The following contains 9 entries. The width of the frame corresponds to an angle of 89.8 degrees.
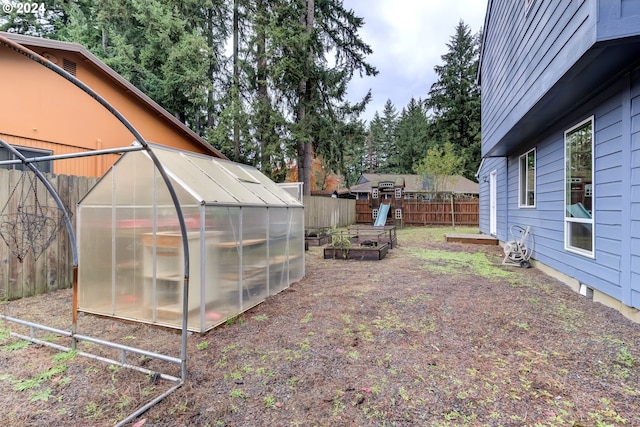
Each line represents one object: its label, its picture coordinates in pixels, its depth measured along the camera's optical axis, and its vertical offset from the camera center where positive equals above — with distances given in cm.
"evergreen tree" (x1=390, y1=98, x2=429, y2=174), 3462 +834
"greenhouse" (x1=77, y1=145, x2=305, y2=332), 344 -36
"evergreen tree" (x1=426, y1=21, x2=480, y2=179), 2944 +1076
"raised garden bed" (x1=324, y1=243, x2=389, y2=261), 791 -101
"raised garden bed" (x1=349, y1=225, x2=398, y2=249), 982 -82
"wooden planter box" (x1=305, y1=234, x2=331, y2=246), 1084 -94
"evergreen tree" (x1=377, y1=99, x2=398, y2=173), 4188 +990
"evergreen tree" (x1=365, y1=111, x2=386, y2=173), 4365 +901
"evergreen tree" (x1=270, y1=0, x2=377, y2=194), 1300 +620
